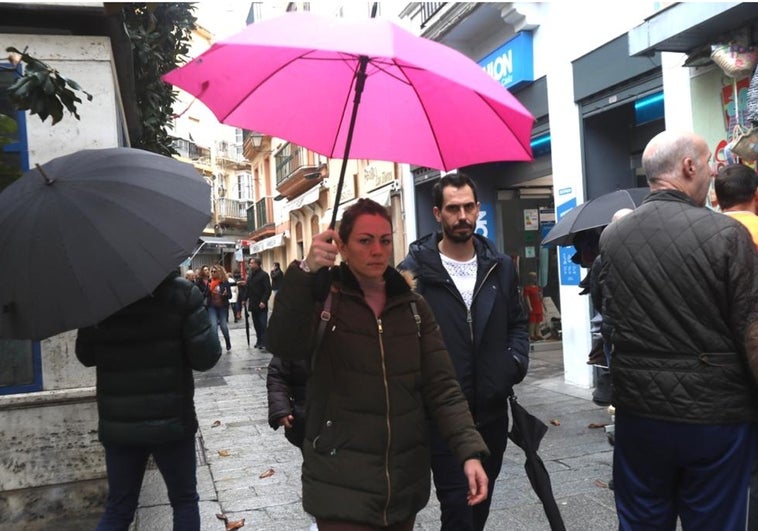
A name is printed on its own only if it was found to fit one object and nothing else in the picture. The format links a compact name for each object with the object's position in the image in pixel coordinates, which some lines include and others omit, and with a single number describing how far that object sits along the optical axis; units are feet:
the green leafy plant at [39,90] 10.82
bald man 8.23
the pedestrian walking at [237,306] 84.83
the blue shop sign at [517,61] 31.55
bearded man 10.73
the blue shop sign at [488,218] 40.47
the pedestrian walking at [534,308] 41.34
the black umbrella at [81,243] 9.18
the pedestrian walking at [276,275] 53.57
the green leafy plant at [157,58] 29.45
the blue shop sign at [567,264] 28.43
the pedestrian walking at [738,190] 11.07
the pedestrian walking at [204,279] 52.70
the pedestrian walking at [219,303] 48.34
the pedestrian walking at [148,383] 10.66
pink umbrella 8.46
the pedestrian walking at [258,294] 47.44
